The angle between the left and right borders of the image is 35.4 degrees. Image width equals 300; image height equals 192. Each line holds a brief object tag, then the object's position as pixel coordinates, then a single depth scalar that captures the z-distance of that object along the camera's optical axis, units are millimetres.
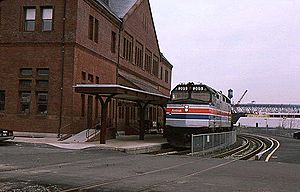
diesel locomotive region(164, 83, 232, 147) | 29812
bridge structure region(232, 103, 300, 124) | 167775
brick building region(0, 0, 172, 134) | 33188
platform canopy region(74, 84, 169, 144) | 27125
